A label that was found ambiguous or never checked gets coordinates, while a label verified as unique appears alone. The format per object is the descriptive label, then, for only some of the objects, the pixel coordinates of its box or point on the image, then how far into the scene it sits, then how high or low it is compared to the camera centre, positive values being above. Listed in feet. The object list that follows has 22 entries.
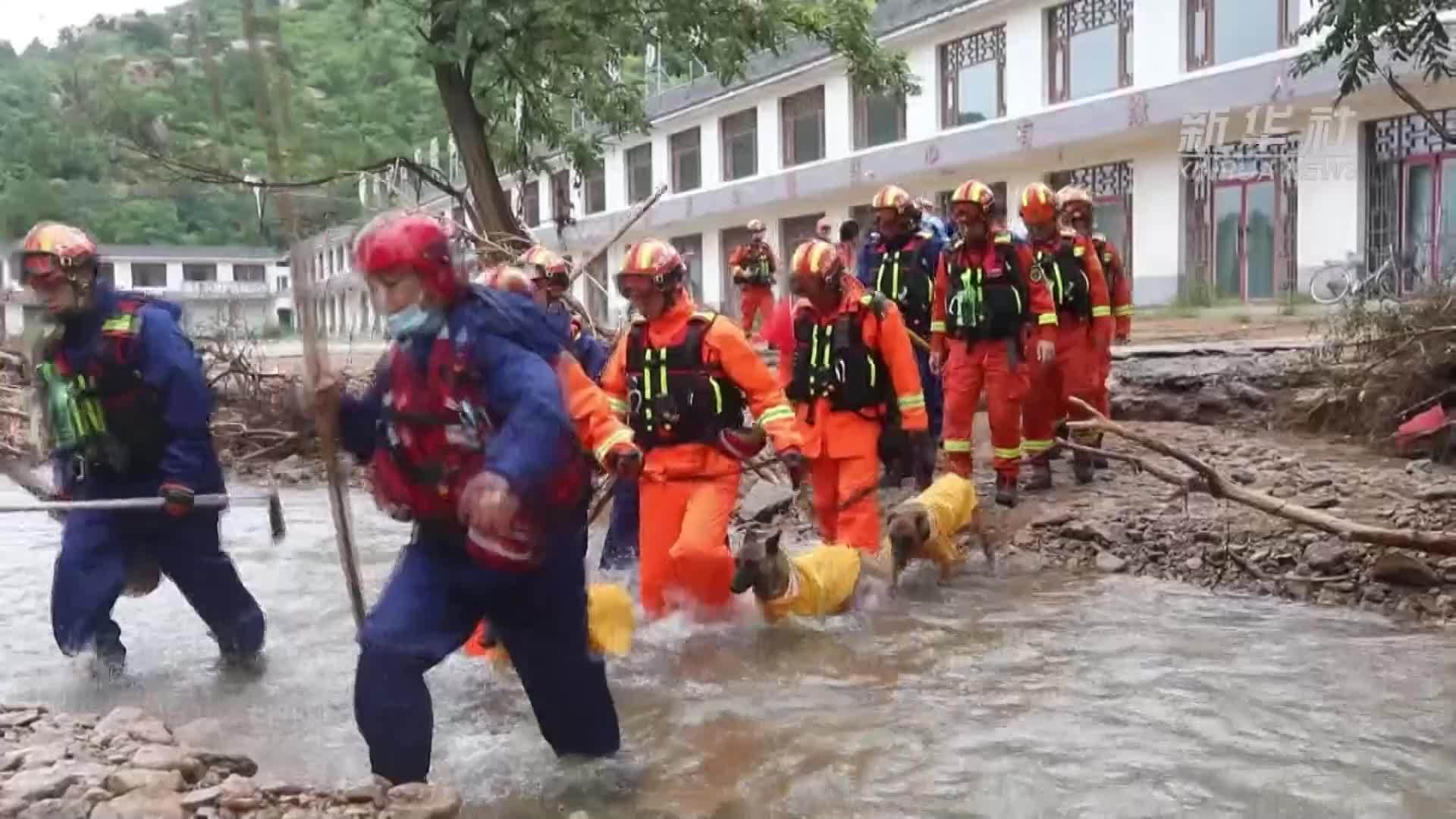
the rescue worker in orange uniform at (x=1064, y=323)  29.96 -0.65
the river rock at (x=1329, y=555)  23.30 -4.52
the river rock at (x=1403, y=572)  21.80 -4.53
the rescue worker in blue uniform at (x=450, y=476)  12.50 -1.52
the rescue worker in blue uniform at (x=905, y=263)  30.60 +0.79
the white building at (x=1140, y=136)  70.79 +9.23
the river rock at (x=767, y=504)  32.45 -4.67
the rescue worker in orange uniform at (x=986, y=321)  27.68 -0.51
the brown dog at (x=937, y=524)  22.86 -3.78
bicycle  54.34 +0.34
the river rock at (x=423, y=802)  12.00 -4.23
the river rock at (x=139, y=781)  11.91 -3.91
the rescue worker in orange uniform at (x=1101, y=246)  31.63 +1.04
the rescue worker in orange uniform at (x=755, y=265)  38.32 +1.06
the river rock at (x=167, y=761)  12.67 -4.01
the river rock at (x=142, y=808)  11.26 -3.92
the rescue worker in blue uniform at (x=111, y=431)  18.58 -1.46
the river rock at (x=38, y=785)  11.62 -3.85
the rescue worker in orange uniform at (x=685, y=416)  20.52 -1.64
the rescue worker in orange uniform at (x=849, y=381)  23.84 -1.37
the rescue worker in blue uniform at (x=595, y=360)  25.29 -0.95
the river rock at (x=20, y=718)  14.47 -4.08
